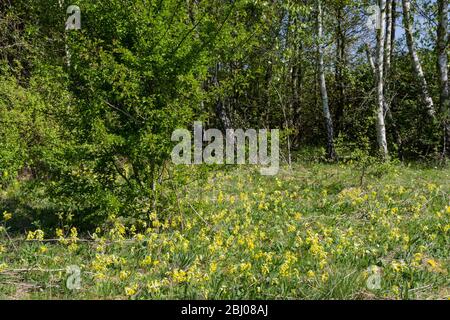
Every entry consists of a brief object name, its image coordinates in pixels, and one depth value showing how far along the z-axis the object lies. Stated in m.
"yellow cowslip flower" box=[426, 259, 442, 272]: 5.40
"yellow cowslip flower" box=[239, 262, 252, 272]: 4.83
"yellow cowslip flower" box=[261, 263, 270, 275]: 4.90
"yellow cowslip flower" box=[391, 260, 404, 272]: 4.85
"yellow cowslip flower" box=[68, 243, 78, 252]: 5.76
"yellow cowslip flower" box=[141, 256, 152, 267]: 5.02
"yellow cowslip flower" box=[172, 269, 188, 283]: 4.63
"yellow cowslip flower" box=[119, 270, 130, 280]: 4.82
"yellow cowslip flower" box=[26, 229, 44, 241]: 5.41
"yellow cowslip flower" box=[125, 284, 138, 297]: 4.38
